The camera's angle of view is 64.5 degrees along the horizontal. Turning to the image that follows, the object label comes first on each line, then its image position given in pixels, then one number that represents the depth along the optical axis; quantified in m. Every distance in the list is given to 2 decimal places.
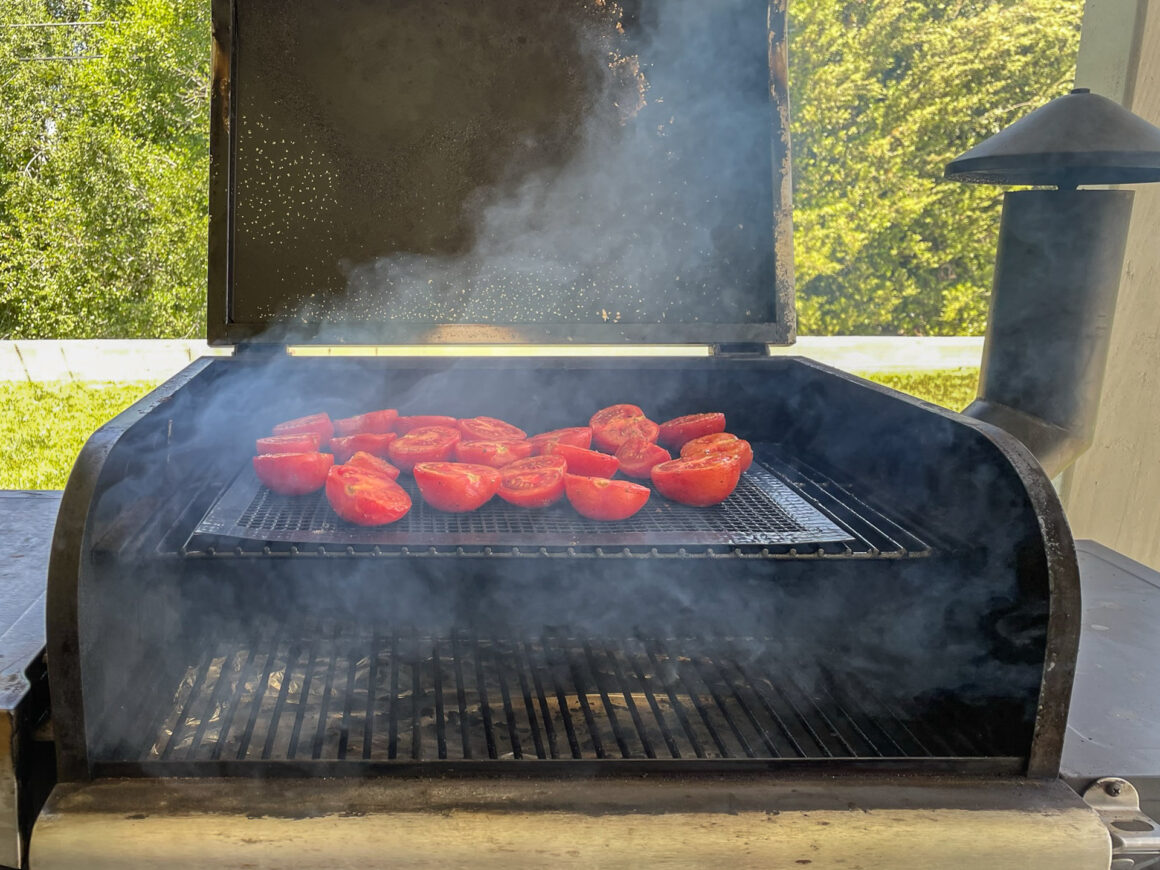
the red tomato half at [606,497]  1.56
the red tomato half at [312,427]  1.91
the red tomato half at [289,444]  1.70
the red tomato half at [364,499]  1.49
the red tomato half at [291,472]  1.64
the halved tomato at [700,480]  1.65
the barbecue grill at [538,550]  1.19
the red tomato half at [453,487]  1.59
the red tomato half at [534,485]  1.63
